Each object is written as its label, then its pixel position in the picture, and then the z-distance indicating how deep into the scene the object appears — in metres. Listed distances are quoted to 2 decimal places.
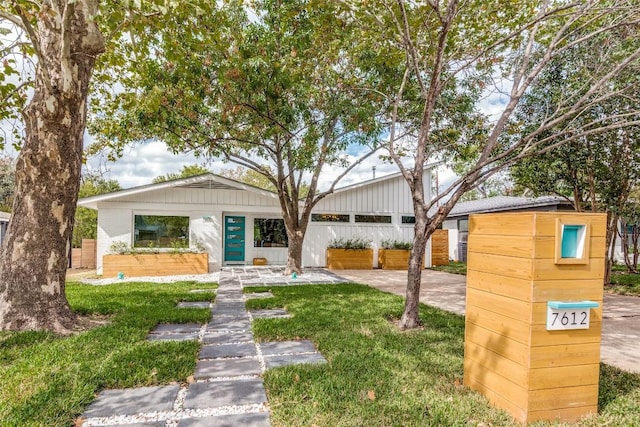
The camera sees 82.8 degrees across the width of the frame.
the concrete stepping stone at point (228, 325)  4.97
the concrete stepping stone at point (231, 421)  2.48
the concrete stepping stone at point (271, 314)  5.66
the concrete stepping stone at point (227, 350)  3.89
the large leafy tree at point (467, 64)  4.65
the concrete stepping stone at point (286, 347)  4.01
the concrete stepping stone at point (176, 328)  4.82
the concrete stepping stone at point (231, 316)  5.60
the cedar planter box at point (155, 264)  10.72
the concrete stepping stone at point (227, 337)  4.39
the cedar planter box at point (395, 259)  13.64
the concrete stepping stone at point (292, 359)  3.63
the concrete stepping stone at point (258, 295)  7.41
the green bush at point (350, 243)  13.61
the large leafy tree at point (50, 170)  4.49
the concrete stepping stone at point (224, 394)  2.79
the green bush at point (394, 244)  13.86
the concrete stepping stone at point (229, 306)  6.25
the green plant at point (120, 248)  11.01
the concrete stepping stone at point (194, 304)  6.46
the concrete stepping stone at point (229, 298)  7.06
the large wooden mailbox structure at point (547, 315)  2.50
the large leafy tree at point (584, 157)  7.71
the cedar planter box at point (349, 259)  13.42
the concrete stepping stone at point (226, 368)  3.36
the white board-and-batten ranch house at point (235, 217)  11.81
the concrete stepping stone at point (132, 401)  2.64
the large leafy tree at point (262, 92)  7.14
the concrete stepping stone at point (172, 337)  4.44
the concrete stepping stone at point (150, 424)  2.46
